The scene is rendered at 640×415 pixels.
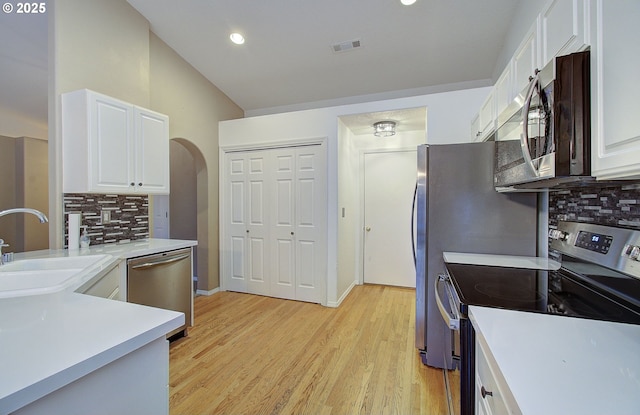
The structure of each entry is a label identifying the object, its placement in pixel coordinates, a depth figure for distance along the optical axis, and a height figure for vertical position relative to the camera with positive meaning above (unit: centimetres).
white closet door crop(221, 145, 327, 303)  342 -24
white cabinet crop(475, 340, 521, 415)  63 -55
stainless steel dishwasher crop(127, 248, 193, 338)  208 -65
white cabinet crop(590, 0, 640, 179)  70 +33
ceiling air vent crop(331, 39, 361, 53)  301 +180
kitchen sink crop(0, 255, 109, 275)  152 -36
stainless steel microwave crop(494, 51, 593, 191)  87 +29
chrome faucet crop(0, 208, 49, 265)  139 -5
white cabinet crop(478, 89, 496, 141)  204 +71
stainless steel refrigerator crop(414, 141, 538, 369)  192 -10
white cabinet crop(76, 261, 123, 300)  152 -49
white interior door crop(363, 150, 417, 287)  400 -18
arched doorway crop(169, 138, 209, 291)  452 +16
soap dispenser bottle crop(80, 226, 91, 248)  214 -29
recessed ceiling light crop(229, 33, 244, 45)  302 +188
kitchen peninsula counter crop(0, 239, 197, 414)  54 -34
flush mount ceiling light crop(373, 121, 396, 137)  343 +98
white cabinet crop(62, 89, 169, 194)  208 +49
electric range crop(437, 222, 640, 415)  98 -38
